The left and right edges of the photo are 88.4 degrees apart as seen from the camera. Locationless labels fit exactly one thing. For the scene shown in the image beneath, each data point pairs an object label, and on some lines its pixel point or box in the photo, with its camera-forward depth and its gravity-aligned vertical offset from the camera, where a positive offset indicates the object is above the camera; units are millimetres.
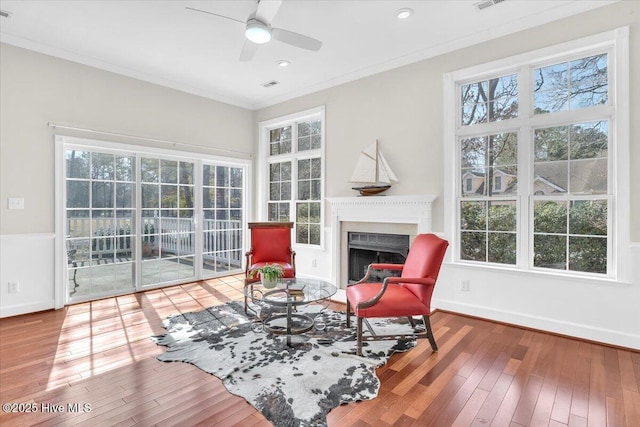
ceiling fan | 2670 +1596
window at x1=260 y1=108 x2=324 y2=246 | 5211 +726
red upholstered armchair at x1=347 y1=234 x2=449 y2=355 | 2695 -709
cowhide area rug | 2047 -1151
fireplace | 3957 -70
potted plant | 3115 -584
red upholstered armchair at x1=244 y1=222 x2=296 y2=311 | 4285 -428
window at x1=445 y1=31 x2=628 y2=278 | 3023 +551
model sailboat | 4211 +527
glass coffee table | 2891 -758
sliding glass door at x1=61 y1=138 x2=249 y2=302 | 4184 -83
